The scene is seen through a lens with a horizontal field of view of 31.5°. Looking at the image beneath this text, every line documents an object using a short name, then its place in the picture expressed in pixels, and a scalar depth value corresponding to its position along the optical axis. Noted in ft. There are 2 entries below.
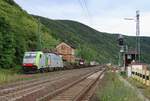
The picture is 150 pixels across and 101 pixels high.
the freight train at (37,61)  118.30
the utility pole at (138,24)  82.43
